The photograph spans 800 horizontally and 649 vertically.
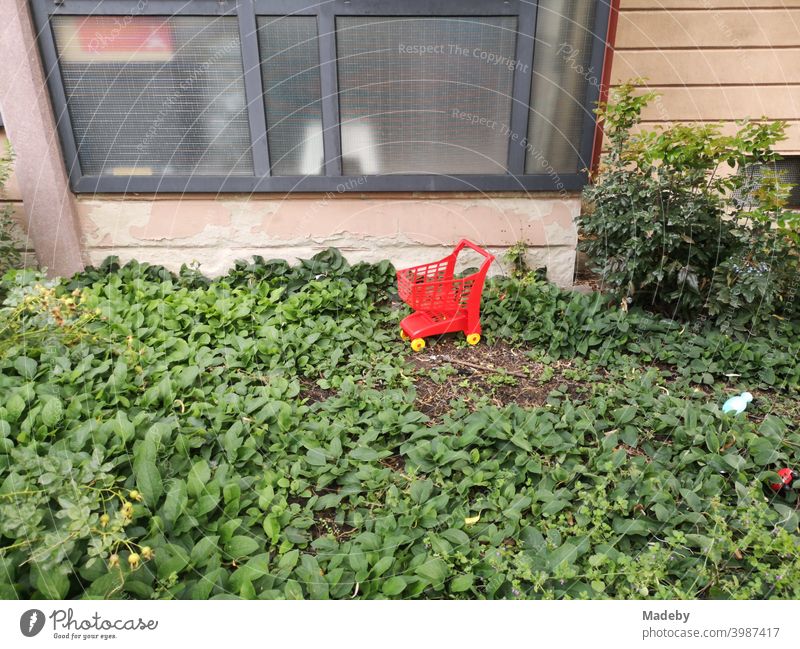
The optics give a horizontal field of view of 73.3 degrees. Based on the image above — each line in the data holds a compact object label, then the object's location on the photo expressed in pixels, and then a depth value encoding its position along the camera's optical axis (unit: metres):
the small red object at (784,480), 2.39
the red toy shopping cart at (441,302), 3.48
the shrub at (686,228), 3.29
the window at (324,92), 3.76
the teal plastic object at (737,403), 2.86
